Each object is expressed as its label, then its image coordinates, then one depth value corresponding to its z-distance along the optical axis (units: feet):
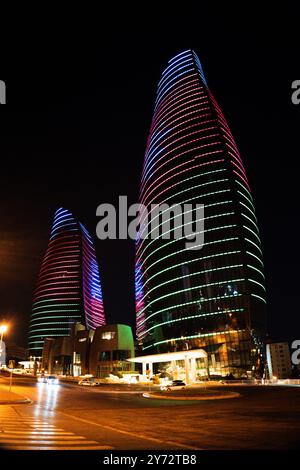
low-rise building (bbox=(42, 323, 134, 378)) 395.14
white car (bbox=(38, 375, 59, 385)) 227.12
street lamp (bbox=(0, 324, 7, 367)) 110.99
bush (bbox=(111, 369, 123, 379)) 323.24
